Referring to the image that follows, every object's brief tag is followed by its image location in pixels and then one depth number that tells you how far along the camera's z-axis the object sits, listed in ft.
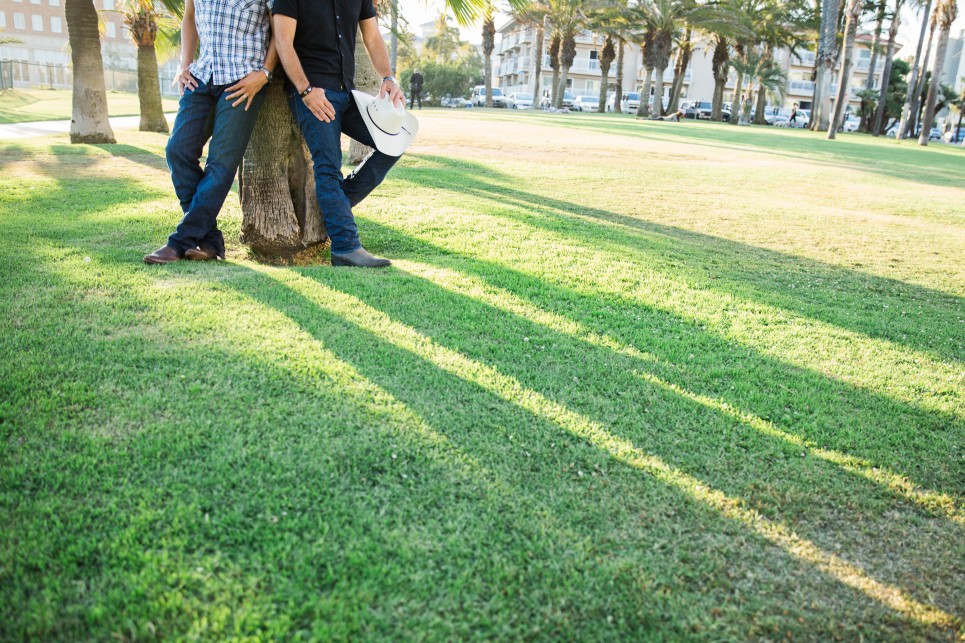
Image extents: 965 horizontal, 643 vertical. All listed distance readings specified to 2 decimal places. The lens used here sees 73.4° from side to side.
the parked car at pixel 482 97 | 191.42
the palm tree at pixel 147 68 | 46.68
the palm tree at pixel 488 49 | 176.65
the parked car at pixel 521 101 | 190.39
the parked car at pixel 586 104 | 184.13
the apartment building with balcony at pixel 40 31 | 217.97
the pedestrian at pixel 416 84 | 121.63
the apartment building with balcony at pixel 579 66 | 239.50
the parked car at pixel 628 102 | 192.24
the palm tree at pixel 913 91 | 123.54
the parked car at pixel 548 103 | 177.11
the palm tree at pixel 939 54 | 101.76
